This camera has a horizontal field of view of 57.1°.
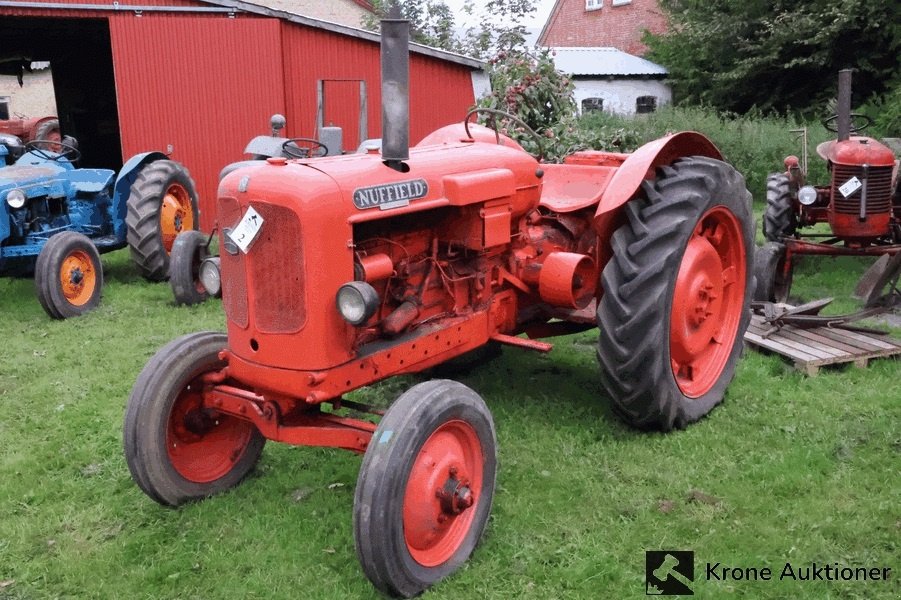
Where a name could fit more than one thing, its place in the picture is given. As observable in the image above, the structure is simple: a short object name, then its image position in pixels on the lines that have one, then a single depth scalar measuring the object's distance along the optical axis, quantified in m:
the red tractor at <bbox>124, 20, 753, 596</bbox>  2.81
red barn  9.68
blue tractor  6.62
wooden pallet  4.66
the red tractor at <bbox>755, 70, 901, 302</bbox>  6.18
